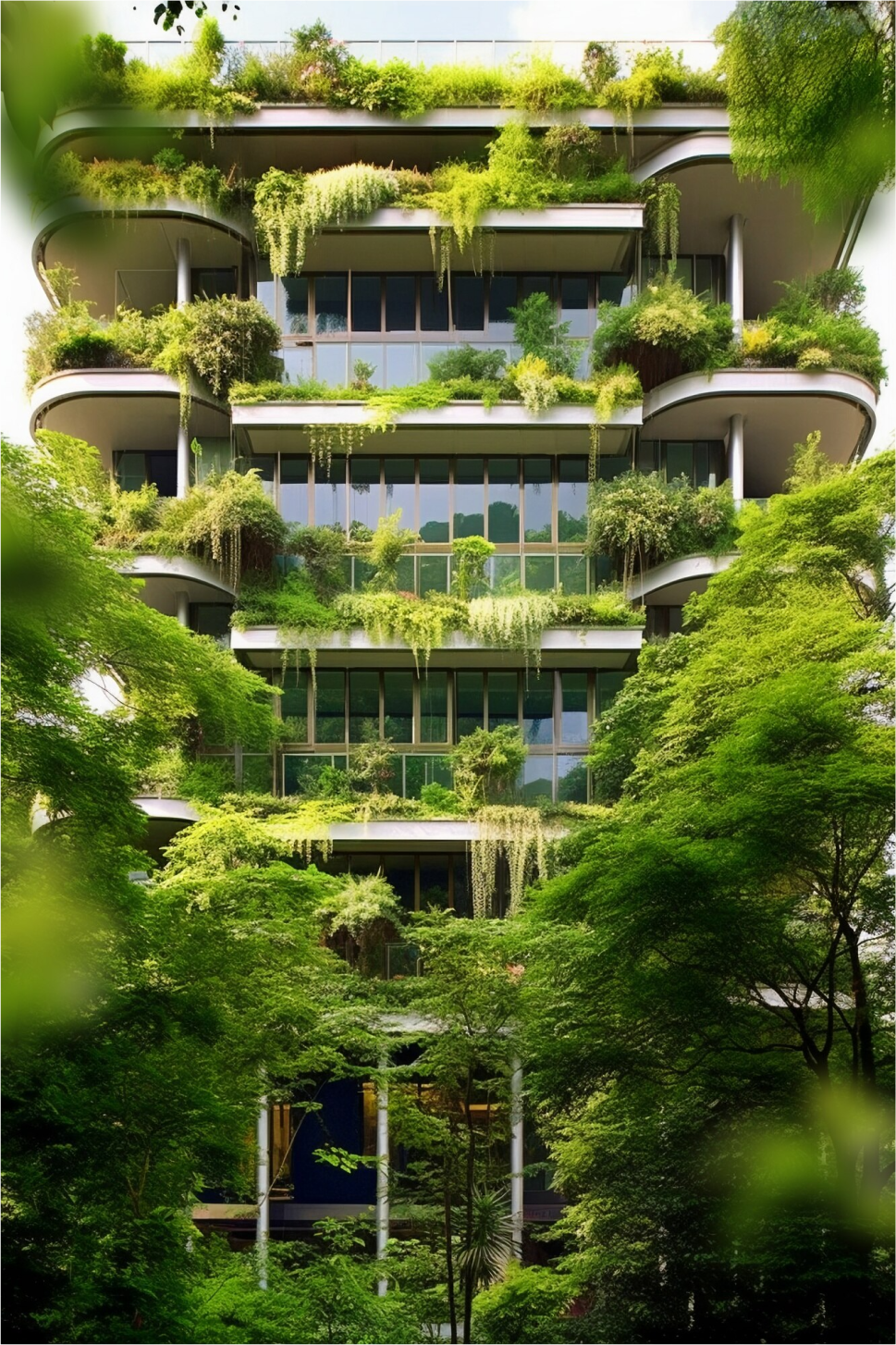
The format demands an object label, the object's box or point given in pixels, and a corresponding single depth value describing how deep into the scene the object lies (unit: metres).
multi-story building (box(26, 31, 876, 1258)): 28.31
